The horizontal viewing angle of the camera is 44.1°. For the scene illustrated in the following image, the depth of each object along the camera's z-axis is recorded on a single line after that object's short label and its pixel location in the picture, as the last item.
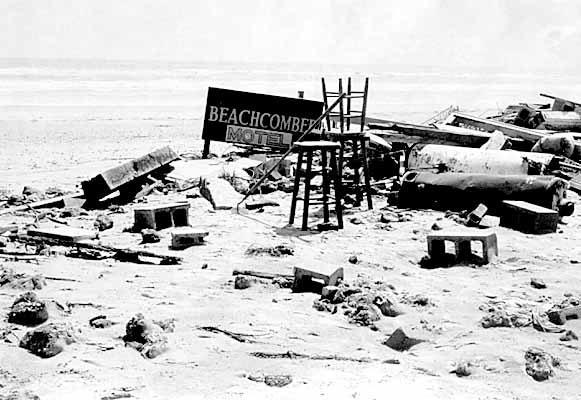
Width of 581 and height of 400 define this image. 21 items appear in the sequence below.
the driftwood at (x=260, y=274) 7.05
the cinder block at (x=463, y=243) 7.71
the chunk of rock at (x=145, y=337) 5.13
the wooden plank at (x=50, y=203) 10.81
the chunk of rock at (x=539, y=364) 4.86
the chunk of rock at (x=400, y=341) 5.37
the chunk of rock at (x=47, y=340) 5.03
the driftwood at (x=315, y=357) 5.11
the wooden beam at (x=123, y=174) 11.14
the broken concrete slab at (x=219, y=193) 10.96
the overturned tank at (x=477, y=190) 10.11
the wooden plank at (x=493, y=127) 14.88
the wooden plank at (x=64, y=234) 8.40
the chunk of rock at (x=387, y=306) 6.12
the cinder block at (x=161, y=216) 9.27
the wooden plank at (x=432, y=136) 14.20
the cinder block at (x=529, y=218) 9.20
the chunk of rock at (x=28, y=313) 5.59
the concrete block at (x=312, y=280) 6.64
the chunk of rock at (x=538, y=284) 6.96
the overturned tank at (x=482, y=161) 11.63
